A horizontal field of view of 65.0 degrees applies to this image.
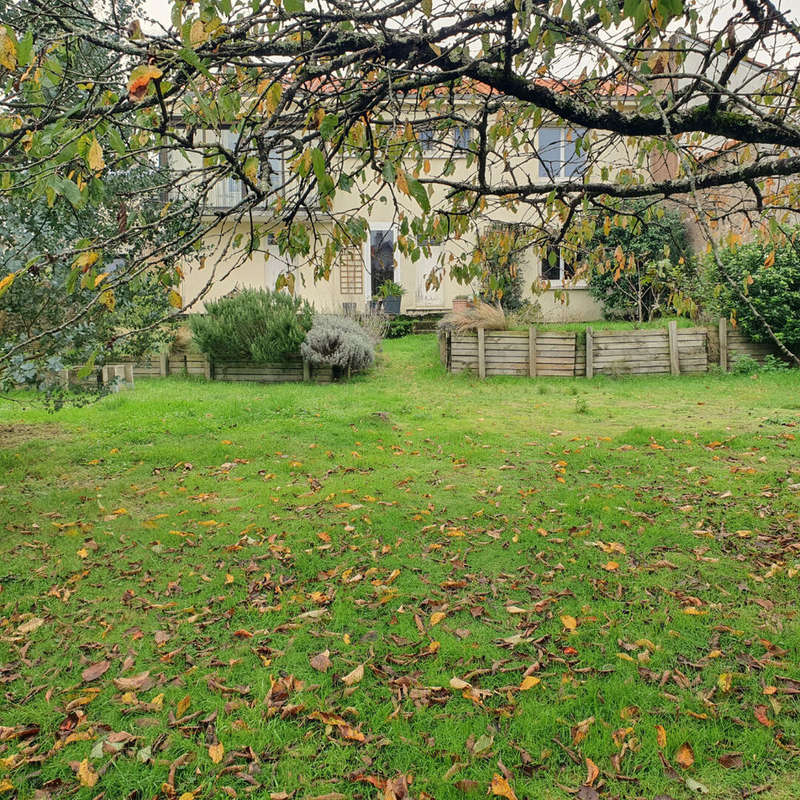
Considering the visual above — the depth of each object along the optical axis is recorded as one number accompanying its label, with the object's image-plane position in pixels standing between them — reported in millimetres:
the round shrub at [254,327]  13305
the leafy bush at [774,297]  12757
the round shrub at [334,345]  13242
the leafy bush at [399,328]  20016
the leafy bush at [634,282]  18297
